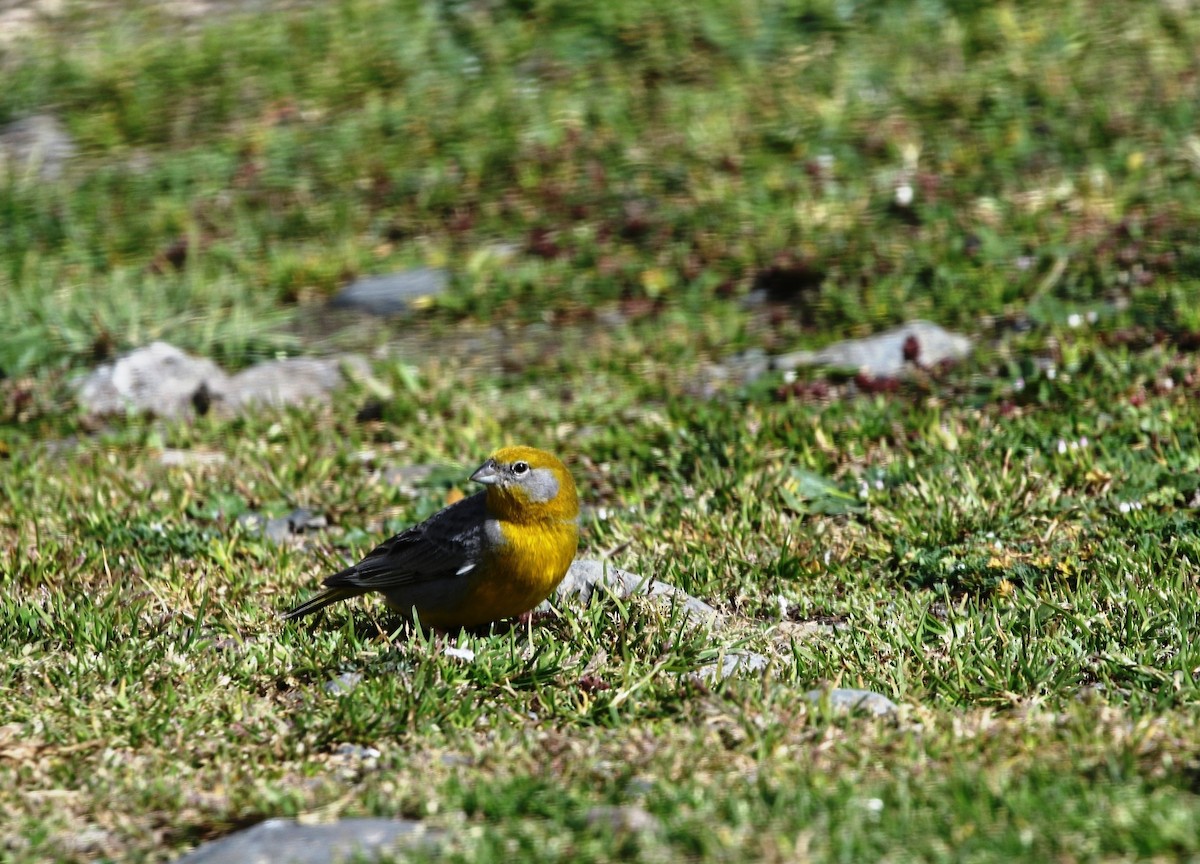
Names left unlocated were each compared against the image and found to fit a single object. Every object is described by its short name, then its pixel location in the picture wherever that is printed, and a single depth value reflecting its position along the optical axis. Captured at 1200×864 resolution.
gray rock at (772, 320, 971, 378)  18.69
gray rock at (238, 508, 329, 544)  15.45
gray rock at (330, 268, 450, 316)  22.34
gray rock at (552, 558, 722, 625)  12.62
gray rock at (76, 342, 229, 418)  19.00
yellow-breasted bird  11.80
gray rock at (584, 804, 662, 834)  8.66
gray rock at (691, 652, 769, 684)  11.01
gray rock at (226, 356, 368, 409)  19.33
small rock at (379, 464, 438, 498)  16.64
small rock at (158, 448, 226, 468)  17.22
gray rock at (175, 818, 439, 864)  8.60
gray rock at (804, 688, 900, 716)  10.30
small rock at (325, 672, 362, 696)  10.88
